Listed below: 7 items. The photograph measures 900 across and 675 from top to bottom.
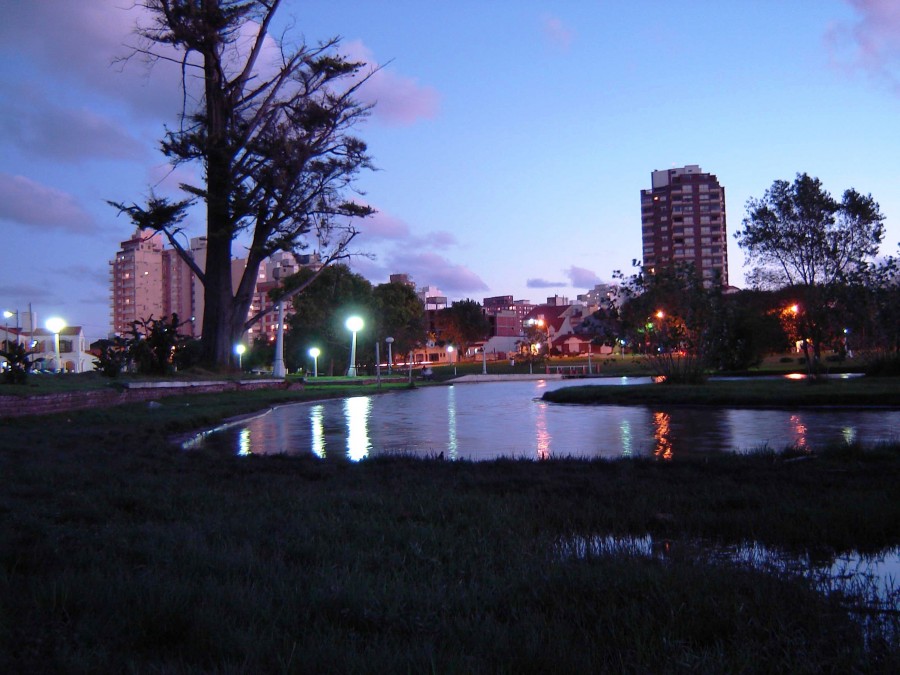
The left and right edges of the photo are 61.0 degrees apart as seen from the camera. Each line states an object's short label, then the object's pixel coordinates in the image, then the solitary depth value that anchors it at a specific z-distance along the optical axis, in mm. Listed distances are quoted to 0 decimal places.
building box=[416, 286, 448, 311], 193250
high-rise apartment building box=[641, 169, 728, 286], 137000
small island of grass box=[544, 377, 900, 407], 17656
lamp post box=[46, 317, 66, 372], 40406
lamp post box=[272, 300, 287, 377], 41441
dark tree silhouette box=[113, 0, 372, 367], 26719
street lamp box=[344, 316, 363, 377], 51219
